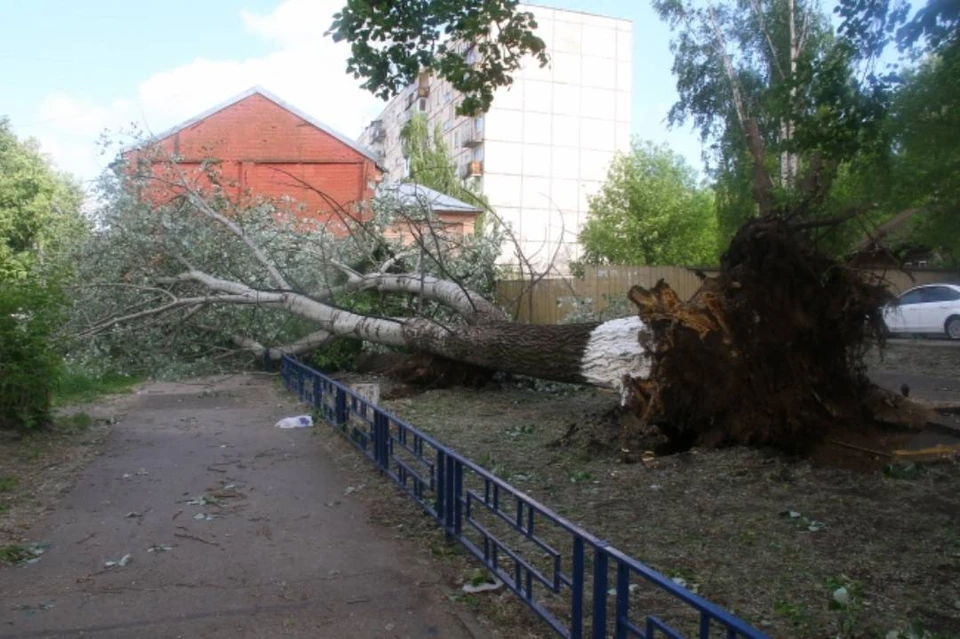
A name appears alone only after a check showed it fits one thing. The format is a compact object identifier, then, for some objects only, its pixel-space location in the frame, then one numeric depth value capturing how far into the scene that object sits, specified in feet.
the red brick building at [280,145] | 97.91
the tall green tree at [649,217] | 116.57
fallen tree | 23.35
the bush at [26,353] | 30.27
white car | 64.54
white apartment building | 152.76
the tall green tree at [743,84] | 71.67
